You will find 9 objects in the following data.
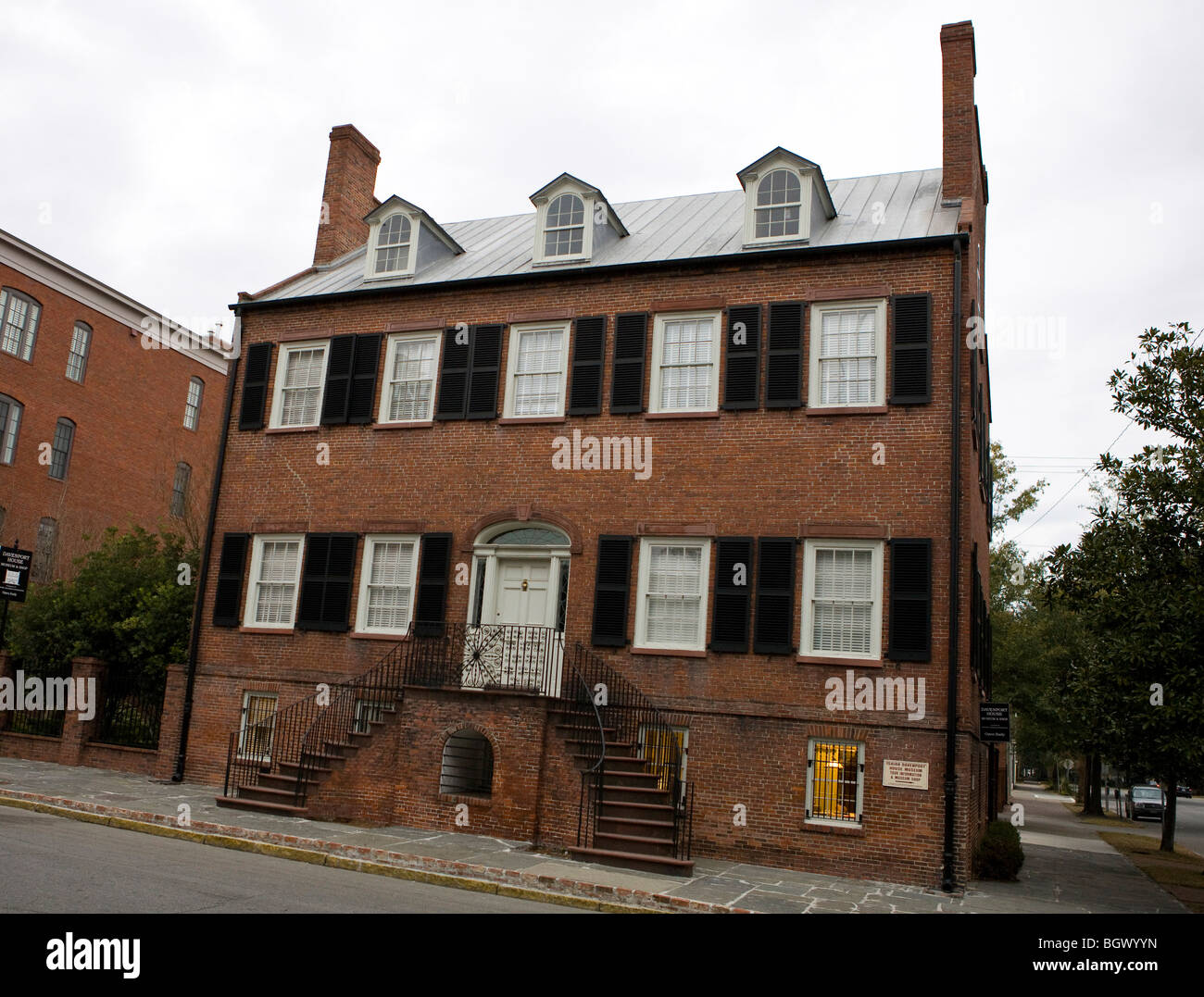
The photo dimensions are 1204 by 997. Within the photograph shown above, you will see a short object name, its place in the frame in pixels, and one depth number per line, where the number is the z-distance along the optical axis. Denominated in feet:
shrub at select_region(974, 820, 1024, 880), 49.19
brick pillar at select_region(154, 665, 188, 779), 60.29
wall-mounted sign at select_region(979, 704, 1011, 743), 51.85
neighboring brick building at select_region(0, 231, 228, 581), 108.80
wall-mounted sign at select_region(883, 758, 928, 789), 45.24
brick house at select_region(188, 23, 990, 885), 47.03
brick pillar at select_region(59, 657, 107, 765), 64.39
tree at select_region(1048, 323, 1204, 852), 40.78
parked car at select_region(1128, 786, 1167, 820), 139.54
